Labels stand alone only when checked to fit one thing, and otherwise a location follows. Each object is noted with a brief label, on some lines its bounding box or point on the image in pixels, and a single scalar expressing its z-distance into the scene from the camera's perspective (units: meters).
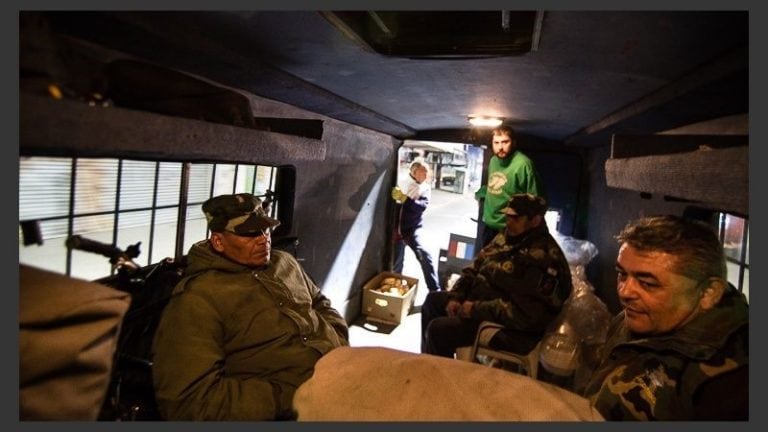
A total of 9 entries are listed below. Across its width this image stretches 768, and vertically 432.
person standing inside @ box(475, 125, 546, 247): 3.43
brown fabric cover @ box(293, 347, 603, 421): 1.02
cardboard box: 4.45
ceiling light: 3.33
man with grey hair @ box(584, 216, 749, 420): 1.08
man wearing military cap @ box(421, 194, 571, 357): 2.56
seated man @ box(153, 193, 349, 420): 1.47
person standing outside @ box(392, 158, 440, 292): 5.14
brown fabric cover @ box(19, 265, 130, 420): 0.80
